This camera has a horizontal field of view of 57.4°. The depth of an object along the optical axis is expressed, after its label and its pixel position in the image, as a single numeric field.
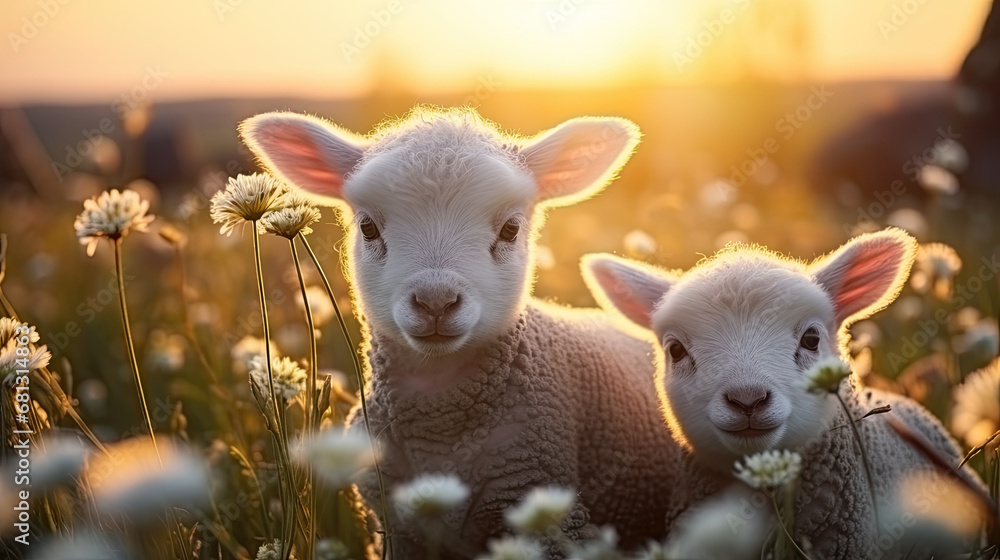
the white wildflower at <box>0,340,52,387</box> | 2.64
